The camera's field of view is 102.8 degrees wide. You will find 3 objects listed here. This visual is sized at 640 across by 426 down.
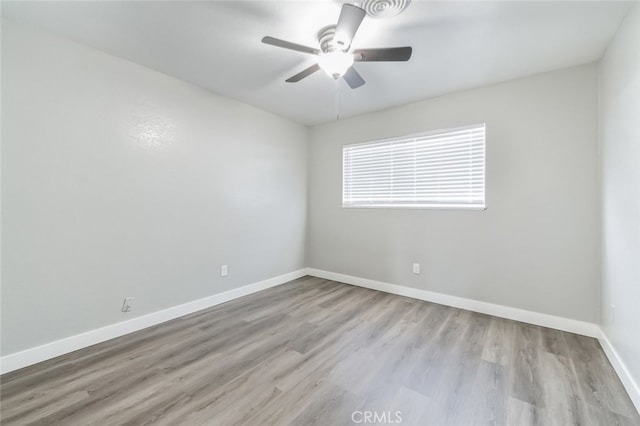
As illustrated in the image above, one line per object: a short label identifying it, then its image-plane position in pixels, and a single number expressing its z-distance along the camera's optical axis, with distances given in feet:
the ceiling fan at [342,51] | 5.07
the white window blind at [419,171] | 9.57
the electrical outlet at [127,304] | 7.75
